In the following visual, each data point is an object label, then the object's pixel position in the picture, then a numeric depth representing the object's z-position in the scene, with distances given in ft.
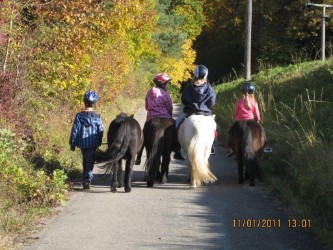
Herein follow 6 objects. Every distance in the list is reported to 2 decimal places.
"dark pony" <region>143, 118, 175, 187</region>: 38.29
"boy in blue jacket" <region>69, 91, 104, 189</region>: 37.32
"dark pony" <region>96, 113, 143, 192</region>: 36.06
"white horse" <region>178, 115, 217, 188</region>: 37.01
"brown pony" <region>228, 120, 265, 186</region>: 37.63
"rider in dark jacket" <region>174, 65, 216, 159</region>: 38.64
